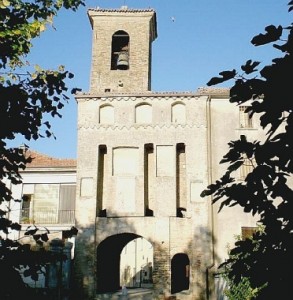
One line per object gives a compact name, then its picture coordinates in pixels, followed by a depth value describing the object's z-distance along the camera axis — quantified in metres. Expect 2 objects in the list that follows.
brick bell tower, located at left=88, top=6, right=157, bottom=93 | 26.50
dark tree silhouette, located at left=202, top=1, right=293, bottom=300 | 3.50
